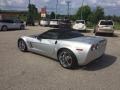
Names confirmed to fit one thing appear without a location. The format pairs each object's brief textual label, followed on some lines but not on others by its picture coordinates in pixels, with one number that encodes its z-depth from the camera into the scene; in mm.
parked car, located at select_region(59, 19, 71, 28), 14154
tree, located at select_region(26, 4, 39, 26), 20272
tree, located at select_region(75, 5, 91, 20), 31954
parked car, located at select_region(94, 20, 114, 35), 9726
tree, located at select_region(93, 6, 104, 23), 25302
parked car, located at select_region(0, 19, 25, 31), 11502
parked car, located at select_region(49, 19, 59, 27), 16266
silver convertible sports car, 3189
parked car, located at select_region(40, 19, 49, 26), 18485
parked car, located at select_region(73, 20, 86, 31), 11882
